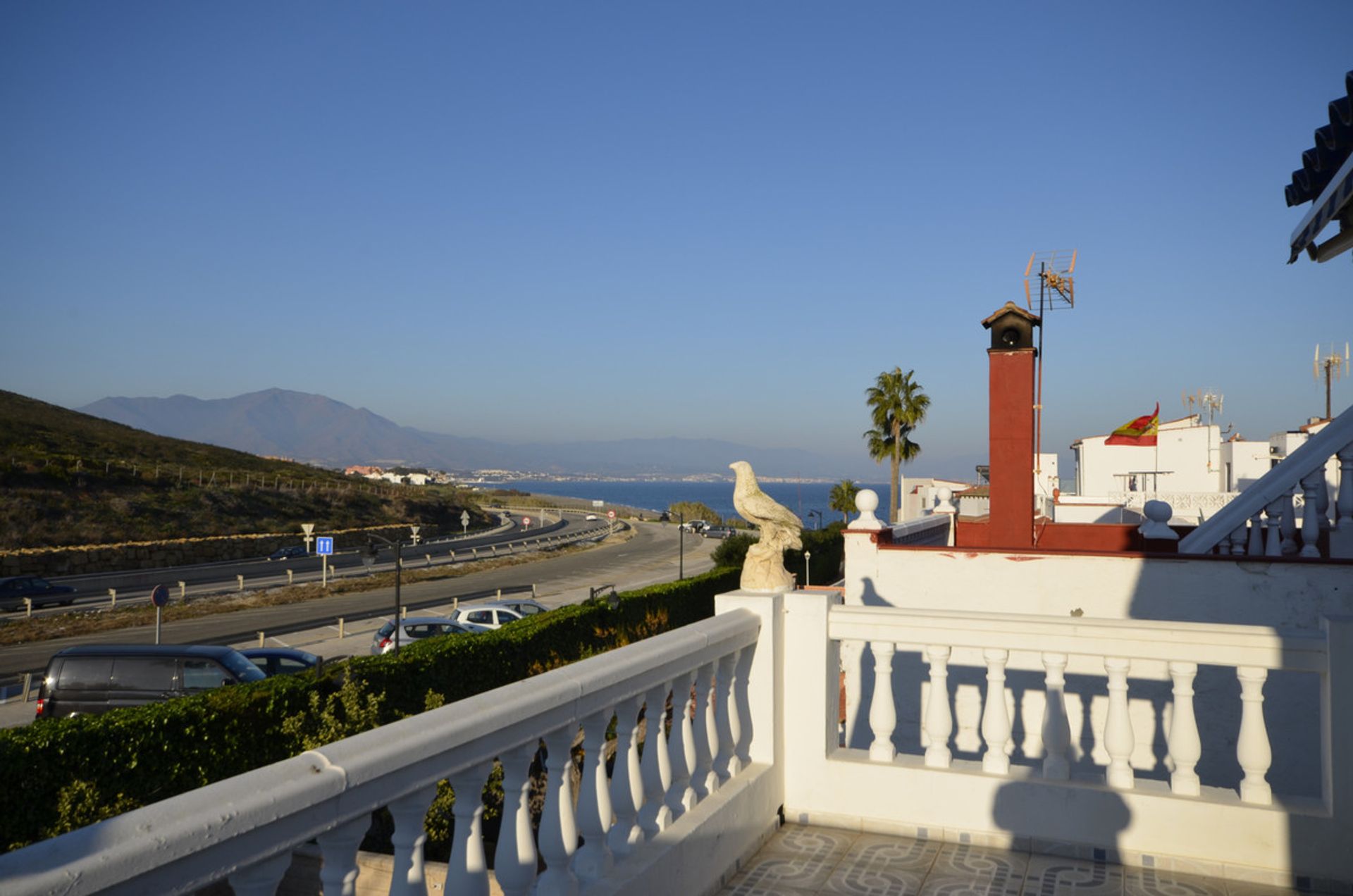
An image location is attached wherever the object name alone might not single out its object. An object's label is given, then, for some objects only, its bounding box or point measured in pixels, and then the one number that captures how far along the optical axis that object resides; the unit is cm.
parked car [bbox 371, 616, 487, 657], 2530
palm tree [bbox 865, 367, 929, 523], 5488
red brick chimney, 1264
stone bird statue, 535
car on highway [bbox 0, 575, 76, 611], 3884
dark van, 1717
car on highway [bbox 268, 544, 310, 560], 6034
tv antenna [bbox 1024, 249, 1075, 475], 2273
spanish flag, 2738
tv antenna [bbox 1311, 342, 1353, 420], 4300
